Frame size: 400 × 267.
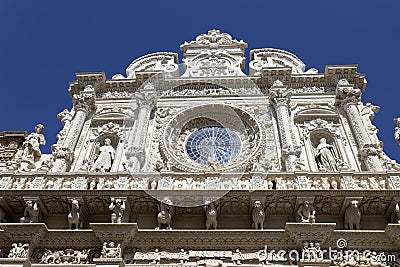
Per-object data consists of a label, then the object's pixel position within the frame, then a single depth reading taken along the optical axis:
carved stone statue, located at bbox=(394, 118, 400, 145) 12.93
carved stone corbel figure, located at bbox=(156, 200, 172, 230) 10.14
